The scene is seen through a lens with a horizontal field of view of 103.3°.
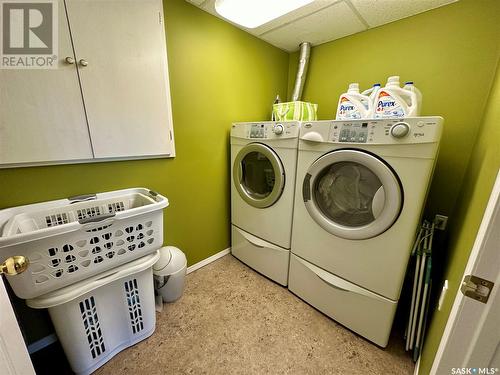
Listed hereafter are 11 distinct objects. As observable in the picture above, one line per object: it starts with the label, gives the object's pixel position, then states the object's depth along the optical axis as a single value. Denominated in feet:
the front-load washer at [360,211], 2.90
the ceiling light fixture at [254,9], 3.99
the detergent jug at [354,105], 3.86
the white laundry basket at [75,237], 2.37
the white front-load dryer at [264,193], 4.30
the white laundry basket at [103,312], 2.79
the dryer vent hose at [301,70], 5.80
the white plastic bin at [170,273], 4.25
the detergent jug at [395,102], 3.39
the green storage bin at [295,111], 5.01
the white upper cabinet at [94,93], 2.94
